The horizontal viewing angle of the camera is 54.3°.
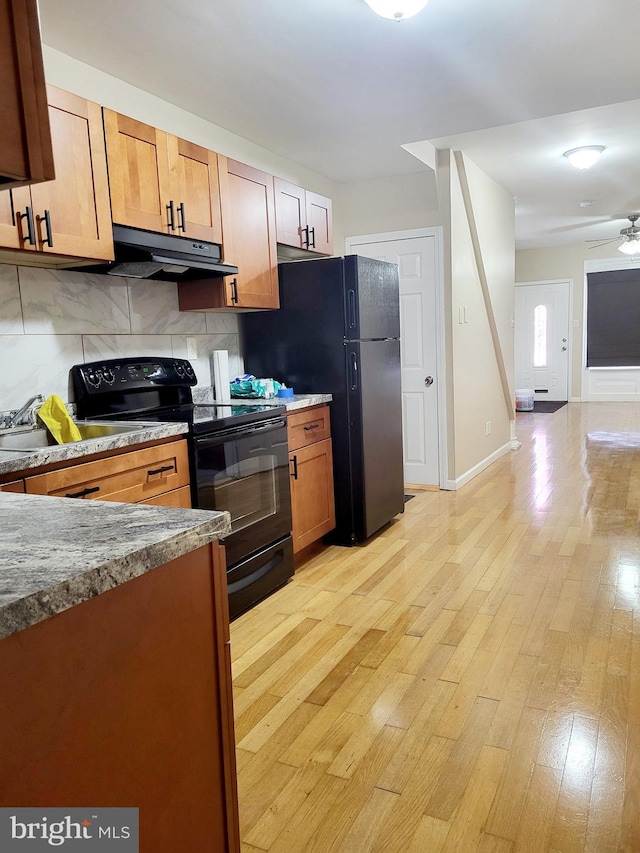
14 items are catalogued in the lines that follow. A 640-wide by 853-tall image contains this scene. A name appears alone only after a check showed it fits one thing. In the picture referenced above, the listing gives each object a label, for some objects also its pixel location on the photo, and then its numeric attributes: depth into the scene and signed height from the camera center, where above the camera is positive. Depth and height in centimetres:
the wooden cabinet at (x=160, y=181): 248 +72
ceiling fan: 768 +111
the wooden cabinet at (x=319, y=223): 386 +75
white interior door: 476 -4
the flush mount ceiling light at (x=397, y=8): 217 +115
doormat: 947 -117
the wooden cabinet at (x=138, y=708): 80 -52
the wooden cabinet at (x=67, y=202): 211 +53
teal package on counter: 345 -23
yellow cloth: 235 -24
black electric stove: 263 -46
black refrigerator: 346 -7
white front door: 1010 -10
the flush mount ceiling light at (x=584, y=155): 461 +129
